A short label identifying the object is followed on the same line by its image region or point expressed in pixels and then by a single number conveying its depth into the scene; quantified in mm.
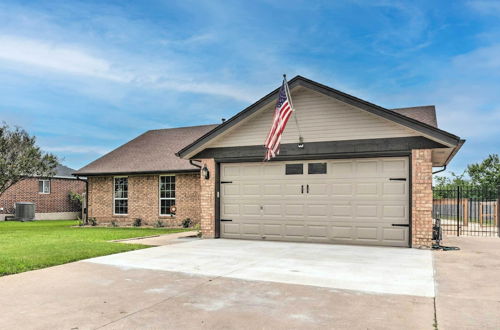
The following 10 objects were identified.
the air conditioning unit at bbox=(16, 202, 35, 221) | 25188
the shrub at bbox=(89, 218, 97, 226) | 20953
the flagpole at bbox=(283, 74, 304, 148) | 12094
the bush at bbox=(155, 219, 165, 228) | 19266
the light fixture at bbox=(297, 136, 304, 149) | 12078
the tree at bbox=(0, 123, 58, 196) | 18891
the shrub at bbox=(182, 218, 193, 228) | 18688
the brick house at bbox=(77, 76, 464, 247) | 10898
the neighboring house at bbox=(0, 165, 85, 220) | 26262
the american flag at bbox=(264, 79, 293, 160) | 10750
